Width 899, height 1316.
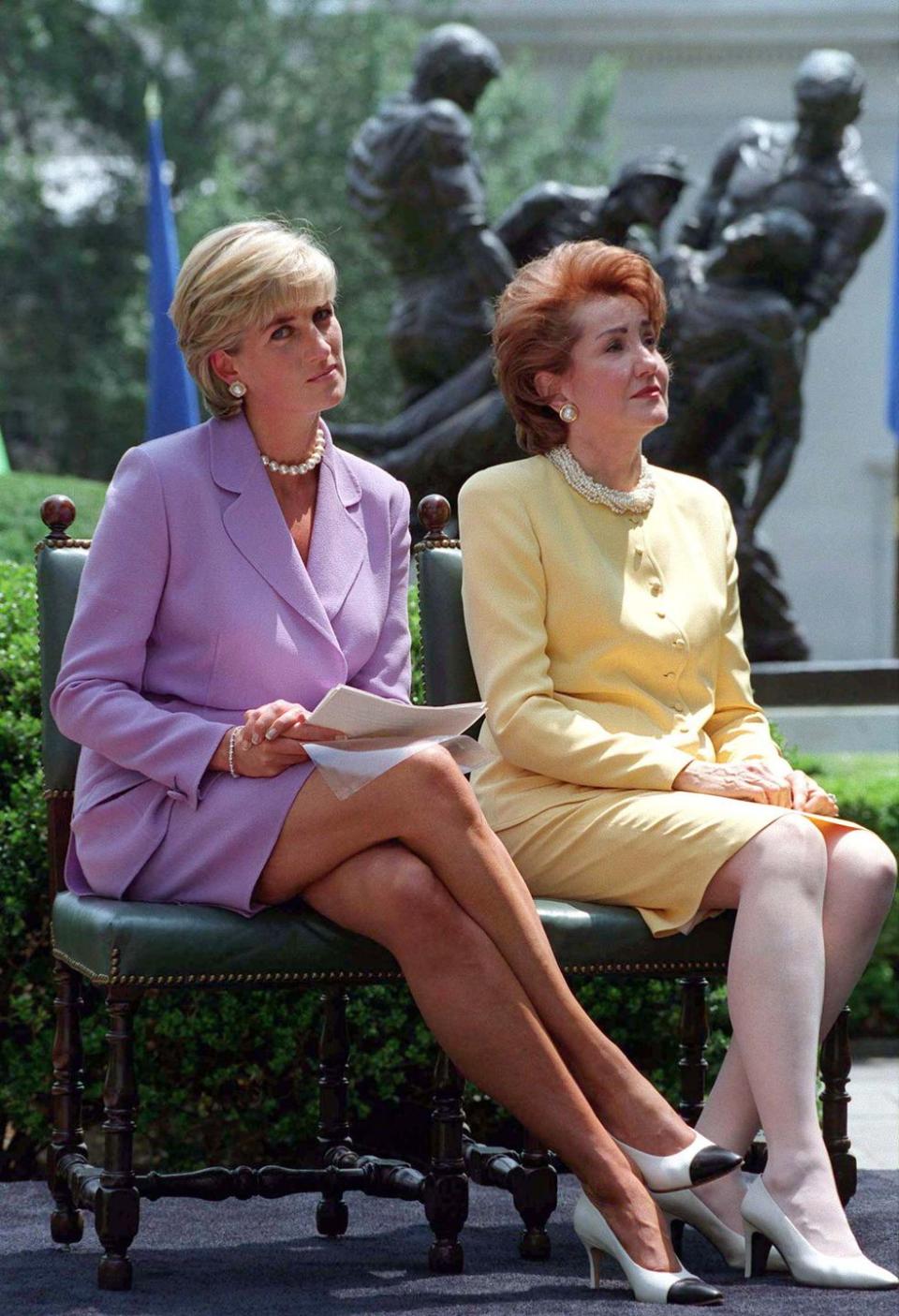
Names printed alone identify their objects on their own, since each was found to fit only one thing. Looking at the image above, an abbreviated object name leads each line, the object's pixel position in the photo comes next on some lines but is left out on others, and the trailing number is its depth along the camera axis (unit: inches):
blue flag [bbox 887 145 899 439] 883.4
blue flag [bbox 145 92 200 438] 685.3
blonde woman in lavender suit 221.6
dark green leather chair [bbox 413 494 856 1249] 242.7
